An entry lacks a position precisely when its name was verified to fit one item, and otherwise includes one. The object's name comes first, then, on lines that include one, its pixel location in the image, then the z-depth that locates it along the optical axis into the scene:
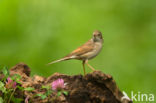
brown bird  11.95
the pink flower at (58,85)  8.62
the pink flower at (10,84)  8.57
